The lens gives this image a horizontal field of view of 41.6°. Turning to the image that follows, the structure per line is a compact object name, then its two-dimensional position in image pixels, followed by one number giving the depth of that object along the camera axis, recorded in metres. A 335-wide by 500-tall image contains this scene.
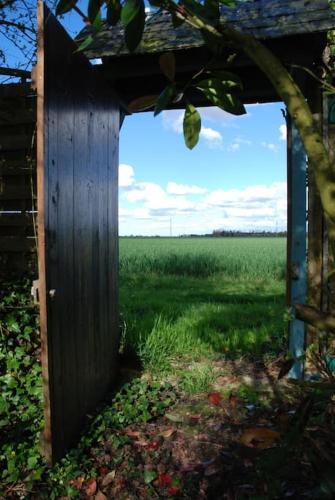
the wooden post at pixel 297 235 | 4.15
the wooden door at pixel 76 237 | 2.87
